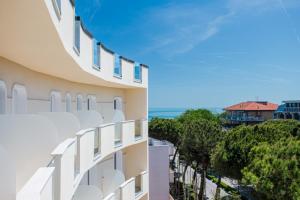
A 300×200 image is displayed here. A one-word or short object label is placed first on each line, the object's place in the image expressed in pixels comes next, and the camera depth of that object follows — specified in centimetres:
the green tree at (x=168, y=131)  2811
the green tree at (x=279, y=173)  969
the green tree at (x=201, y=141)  2105
